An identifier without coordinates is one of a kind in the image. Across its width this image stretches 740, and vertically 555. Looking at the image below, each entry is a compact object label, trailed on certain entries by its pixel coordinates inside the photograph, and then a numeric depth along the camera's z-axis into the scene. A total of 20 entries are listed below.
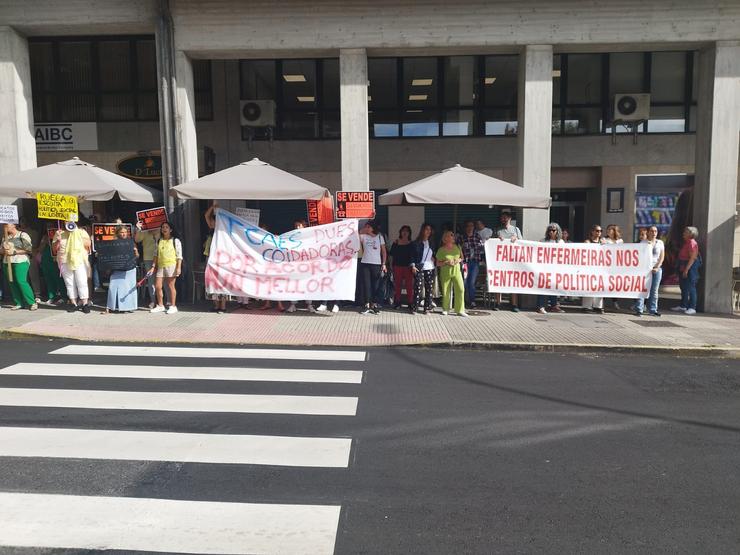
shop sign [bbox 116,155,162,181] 17.00
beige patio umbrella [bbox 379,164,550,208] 11.34
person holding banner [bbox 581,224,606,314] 12.38
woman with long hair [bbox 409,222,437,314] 11.73
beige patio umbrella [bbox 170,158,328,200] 11.27
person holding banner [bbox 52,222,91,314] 11.33
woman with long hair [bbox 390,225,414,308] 11.95
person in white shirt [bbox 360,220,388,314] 11.80
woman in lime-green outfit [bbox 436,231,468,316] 11.42
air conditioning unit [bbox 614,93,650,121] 16.19
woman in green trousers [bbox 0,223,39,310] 11.48
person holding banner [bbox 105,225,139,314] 11.43
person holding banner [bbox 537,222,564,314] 12.19
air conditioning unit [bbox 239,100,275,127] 16.53
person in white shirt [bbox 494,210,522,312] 12.21
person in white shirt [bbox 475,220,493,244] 12.66
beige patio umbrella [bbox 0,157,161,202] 11.51
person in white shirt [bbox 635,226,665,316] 12.09
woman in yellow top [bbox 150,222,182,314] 11.40
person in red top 12.29
